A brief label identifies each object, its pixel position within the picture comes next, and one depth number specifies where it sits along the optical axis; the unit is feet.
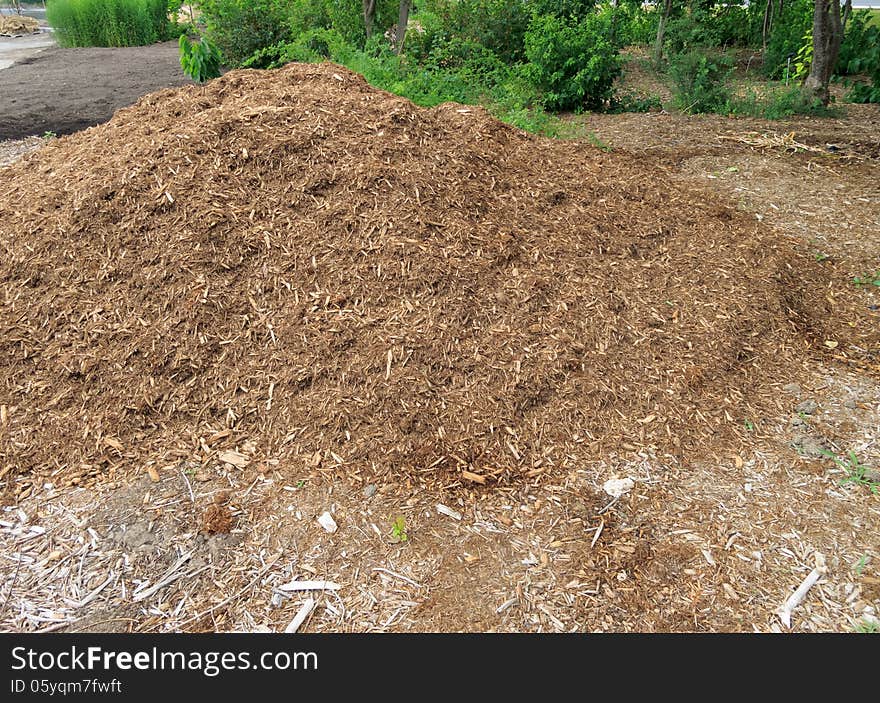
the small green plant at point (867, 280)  14.28
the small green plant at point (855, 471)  8.90
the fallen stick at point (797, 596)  7.11
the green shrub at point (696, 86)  27.25
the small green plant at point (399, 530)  7.94
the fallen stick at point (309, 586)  7.29
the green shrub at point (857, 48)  33.23
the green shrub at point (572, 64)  27.20
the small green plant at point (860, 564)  7.65
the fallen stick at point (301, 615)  6.85
